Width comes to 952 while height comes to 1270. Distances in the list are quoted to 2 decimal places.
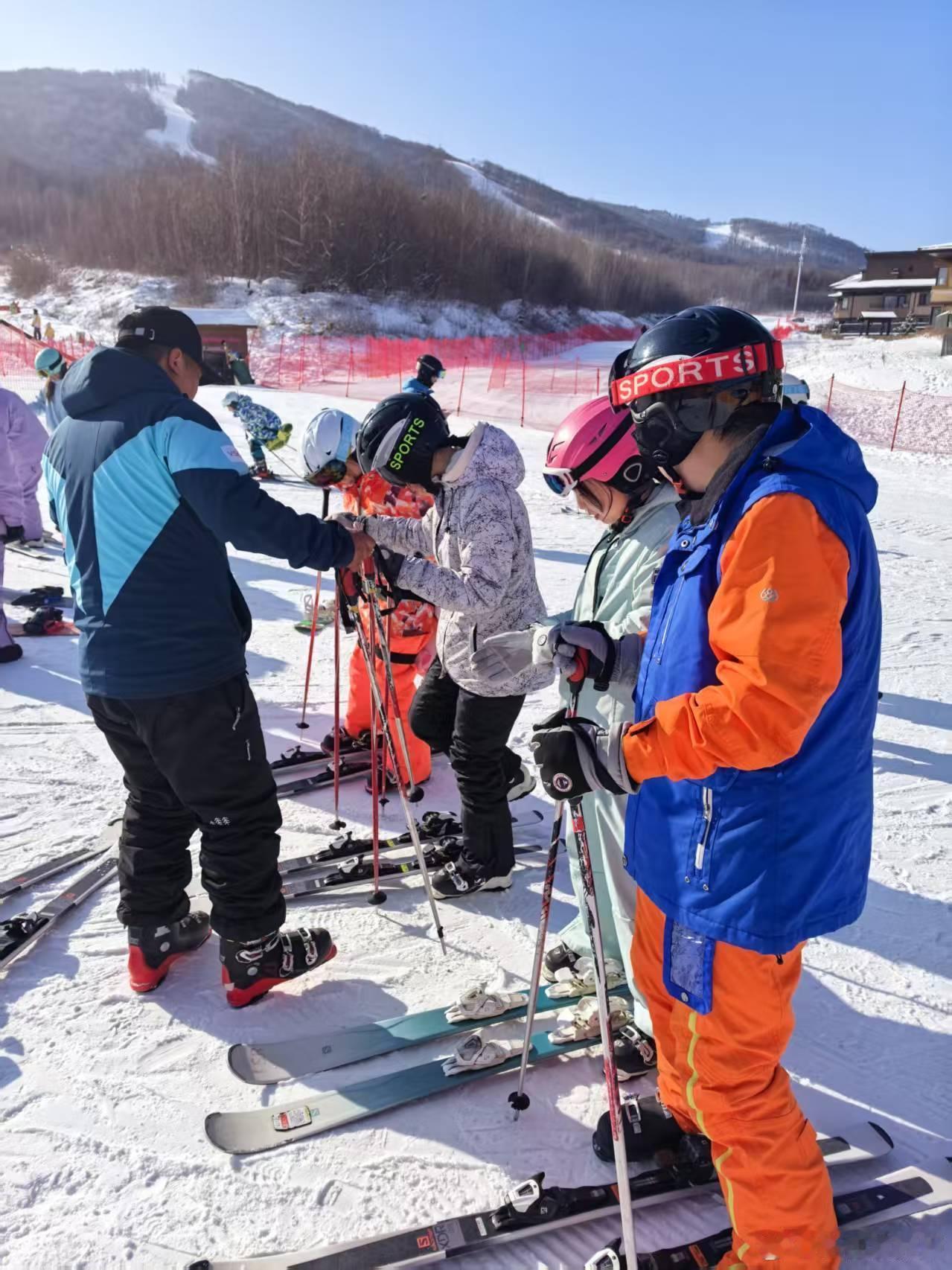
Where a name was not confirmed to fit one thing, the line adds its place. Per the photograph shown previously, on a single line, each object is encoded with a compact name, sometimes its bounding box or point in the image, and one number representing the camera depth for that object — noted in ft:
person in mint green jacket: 7.57
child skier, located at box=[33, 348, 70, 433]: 22.12
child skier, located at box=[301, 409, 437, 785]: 13.29
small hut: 85.30
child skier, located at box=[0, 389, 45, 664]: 21.02
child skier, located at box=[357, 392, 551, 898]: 9.37
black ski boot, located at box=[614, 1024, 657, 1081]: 8.04
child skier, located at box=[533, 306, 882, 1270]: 4.63
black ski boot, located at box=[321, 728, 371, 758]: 14.98
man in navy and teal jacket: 7.68
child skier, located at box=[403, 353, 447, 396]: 24.84
